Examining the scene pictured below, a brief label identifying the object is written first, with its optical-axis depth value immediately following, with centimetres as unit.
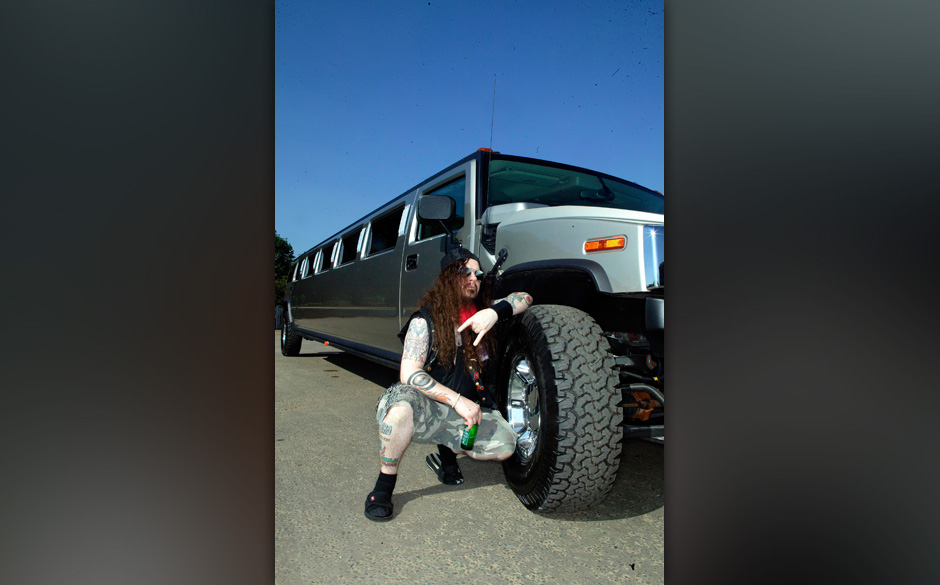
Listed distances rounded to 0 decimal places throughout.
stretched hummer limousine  179
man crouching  194
